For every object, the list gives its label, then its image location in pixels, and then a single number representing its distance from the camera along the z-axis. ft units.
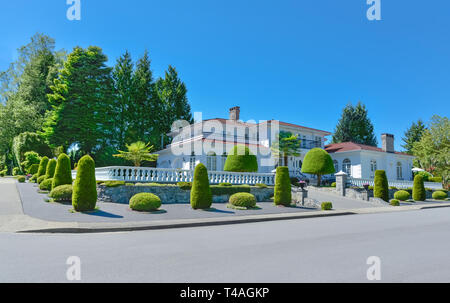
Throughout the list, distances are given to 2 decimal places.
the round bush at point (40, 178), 81.29
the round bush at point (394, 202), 77.37
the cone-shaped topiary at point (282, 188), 62.95
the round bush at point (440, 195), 99.76
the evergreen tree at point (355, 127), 214.07
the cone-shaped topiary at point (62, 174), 57.77
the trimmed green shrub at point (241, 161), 80.07
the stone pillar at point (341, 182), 86.26
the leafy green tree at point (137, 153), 85.46
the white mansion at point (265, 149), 97.40
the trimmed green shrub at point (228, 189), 63.21
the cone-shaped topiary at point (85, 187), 43.68
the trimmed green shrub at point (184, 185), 60.08
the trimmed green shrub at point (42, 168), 90.12
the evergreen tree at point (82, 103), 126.00
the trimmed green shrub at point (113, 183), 53.83
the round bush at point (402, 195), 87.30
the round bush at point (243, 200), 57.06
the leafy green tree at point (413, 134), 223.71
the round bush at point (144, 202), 47.14
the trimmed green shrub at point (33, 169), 112.78
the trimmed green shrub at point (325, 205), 61.87
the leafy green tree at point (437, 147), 134.00
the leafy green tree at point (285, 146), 113.42
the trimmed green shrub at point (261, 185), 70.67
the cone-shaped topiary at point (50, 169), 74.77
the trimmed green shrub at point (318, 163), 99.21
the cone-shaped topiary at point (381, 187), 82.17
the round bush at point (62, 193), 50.90
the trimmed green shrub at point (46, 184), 67.36
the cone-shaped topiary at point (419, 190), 92.43
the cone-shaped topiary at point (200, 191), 53.06
